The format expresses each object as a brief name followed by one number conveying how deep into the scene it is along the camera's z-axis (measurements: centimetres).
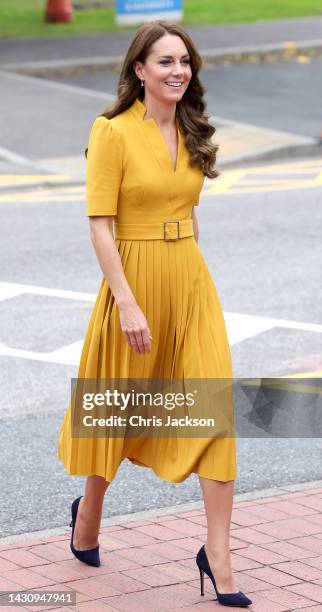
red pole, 3045
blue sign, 2781
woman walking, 511
